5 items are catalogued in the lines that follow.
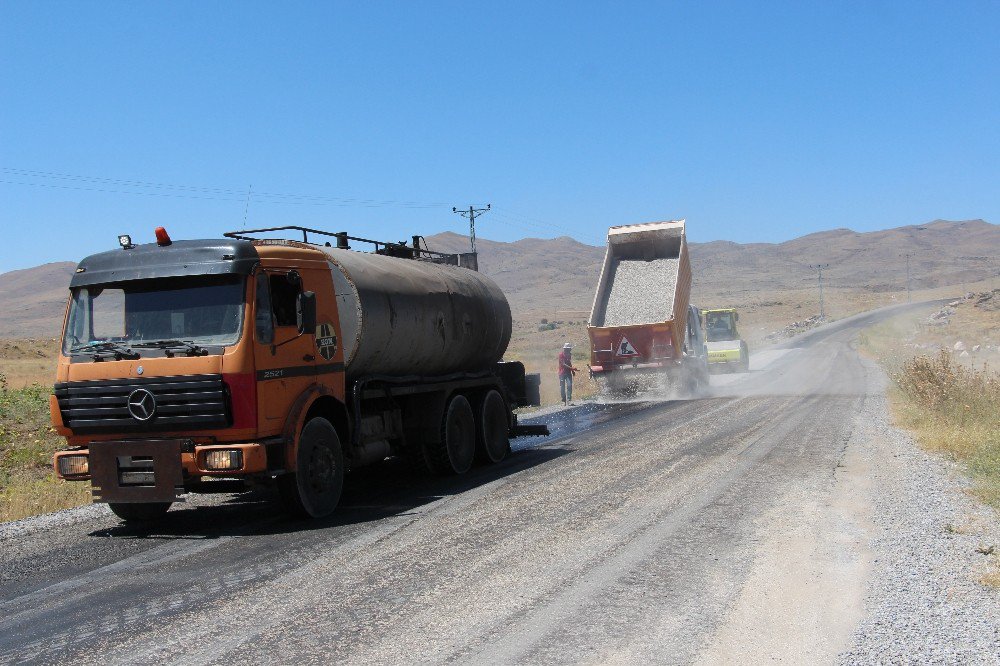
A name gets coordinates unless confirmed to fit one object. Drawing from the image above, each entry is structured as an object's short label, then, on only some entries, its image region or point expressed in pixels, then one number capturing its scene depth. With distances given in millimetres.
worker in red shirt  24453
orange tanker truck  8234
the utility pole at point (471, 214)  52744
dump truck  23922
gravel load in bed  24172
